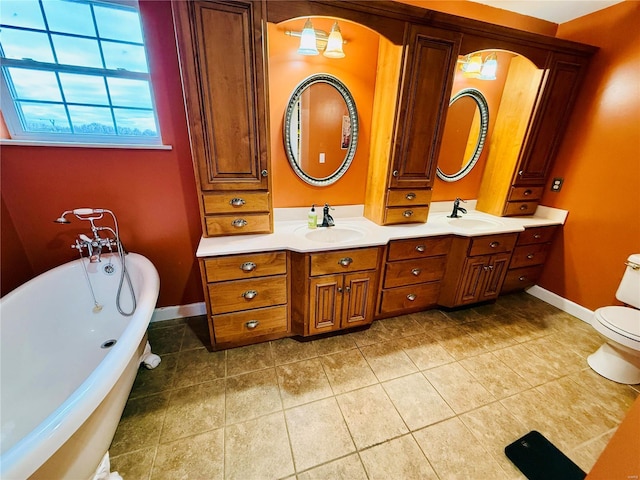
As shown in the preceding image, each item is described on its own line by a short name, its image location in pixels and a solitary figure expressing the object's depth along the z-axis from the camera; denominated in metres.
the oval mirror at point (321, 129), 1.82
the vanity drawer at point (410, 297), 2.01
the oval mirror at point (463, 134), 2.23
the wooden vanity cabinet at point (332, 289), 1.65
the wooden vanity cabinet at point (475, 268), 2.03
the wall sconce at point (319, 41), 1.59
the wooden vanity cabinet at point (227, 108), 1.30
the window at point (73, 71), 1.41
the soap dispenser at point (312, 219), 1.89
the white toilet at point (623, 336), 1.55
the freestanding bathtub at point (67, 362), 0.76
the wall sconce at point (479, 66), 2.05
